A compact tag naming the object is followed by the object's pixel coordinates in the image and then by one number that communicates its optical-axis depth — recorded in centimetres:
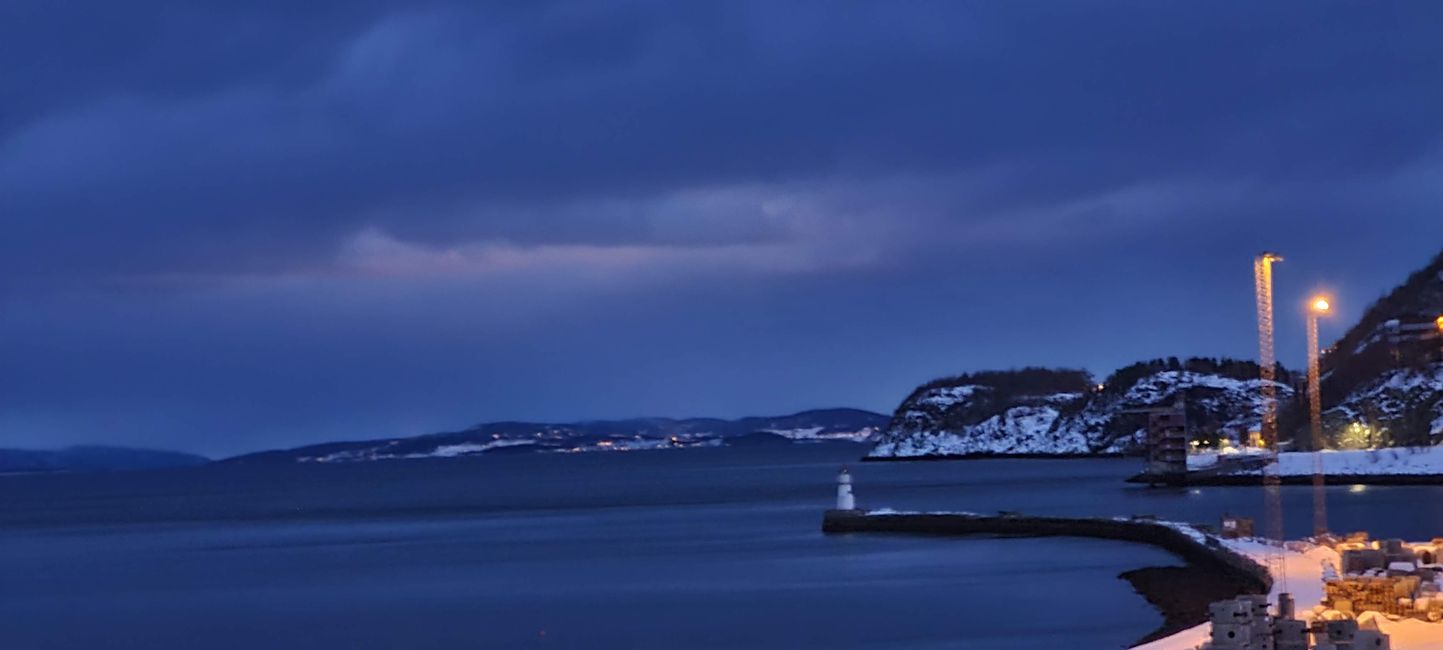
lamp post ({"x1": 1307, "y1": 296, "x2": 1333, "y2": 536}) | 4250
